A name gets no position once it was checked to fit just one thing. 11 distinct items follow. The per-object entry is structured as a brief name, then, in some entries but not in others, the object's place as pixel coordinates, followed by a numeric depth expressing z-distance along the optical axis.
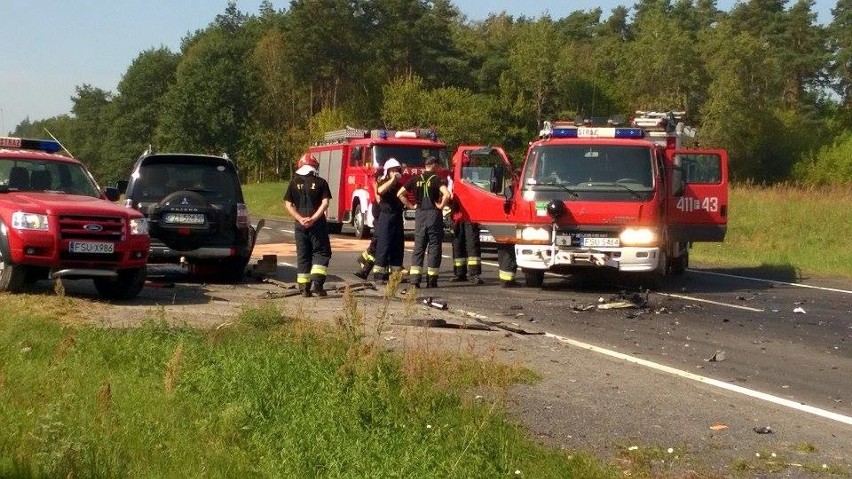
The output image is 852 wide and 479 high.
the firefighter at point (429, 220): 16.81
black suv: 15.77
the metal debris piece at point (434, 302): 14.00
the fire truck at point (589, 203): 16.20
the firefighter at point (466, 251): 17.69
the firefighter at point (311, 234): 14.43
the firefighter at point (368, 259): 17.47
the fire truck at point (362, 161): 30.41
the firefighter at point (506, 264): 17.45
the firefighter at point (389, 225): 16.59
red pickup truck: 12.74
